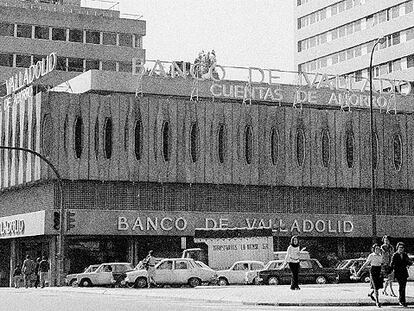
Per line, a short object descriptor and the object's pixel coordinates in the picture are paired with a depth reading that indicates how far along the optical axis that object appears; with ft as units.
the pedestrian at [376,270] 86.89
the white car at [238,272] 152.66
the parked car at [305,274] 143.54
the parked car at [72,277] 163.32
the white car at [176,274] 143.13
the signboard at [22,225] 185.78
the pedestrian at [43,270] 161.79
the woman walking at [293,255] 104.78
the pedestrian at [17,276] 179.36
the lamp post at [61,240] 155.22
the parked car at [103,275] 158.92
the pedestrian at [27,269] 158.71
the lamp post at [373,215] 159.28
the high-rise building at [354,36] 277.44
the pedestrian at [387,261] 96.96
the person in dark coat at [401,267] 85.15
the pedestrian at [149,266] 135.95
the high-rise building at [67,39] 290.35
